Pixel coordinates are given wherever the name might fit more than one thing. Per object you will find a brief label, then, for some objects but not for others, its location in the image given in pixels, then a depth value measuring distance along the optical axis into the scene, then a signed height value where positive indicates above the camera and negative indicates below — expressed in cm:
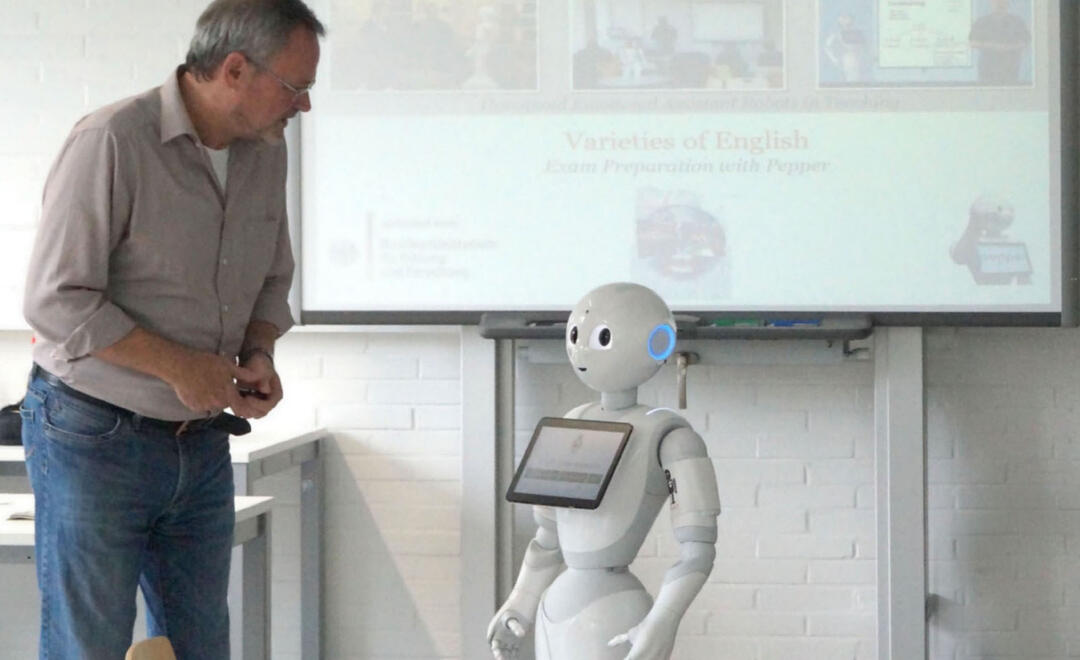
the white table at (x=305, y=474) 717 -45
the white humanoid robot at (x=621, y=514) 533 -32
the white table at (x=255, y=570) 633 -60
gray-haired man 530 +5
